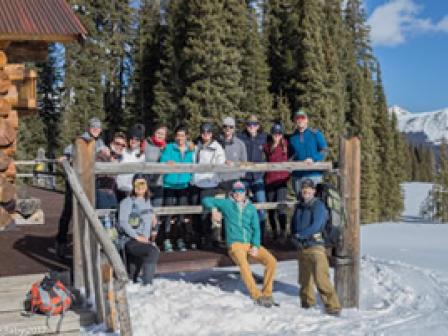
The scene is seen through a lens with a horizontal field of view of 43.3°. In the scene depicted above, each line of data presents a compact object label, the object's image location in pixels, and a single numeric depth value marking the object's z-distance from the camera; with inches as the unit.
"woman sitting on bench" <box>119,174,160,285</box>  258.2
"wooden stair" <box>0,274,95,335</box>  213.0
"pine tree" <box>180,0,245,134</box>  1036.5
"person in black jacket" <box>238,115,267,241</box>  318.7
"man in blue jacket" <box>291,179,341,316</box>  272.7
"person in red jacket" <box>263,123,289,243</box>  320.2
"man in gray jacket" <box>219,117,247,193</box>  311.4
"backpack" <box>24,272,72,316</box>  219.6
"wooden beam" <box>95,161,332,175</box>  252.2
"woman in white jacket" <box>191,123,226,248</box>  302.2
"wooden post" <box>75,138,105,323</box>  223.0
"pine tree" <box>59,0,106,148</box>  1194.9
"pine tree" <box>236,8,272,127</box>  1182.3
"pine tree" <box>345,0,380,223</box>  1472.7
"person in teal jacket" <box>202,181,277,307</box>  273.1
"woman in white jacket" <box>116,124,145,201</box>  302.2
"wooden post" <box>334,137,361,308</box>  293.0
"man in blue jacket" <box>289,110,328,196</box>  314.2
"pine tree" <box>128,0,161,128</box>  1321.4
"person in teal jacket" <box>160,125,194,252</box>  298.5
